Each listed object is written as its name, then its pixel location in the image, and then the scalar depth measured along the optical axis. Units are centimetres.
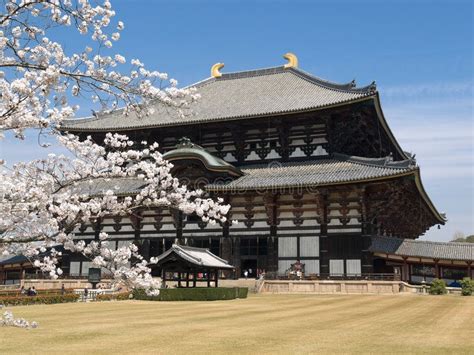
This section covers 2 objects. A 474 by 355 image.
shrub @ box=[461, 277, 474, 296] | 3381
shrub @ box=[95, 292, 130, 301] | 3094
